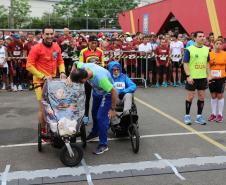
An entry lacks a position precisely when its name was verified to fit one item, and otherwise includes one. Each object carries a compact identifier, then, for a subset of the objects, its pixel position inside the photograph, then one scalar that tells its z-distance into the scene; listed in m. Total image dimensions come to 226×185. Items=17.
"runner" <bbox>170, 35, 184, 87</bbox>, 14.05
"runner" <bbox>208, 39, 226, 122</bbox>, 8.49
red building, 18.53
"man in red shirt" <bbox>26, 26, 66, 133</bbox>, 6.68
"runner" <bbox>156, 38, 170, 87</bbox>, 14.04
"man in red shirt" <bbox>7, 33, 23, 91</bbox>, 13.42
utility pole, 44.53
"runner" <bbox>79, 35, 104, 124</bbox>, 7.97
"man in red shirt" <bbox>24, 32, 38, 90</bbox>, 13.54
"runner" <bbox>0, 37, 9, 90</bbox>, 13.02
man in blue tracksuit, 5.68
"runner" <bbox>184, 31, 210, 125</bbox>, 8.01
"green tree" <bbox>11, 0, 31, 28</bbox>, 54.07
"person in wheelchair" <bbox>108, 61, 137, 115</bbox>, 6.89
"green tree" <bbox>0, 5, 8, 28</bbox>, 52.36
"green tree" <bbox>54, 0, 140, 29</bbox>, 63.56
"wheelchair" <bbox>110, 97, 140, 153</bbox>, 6.43
